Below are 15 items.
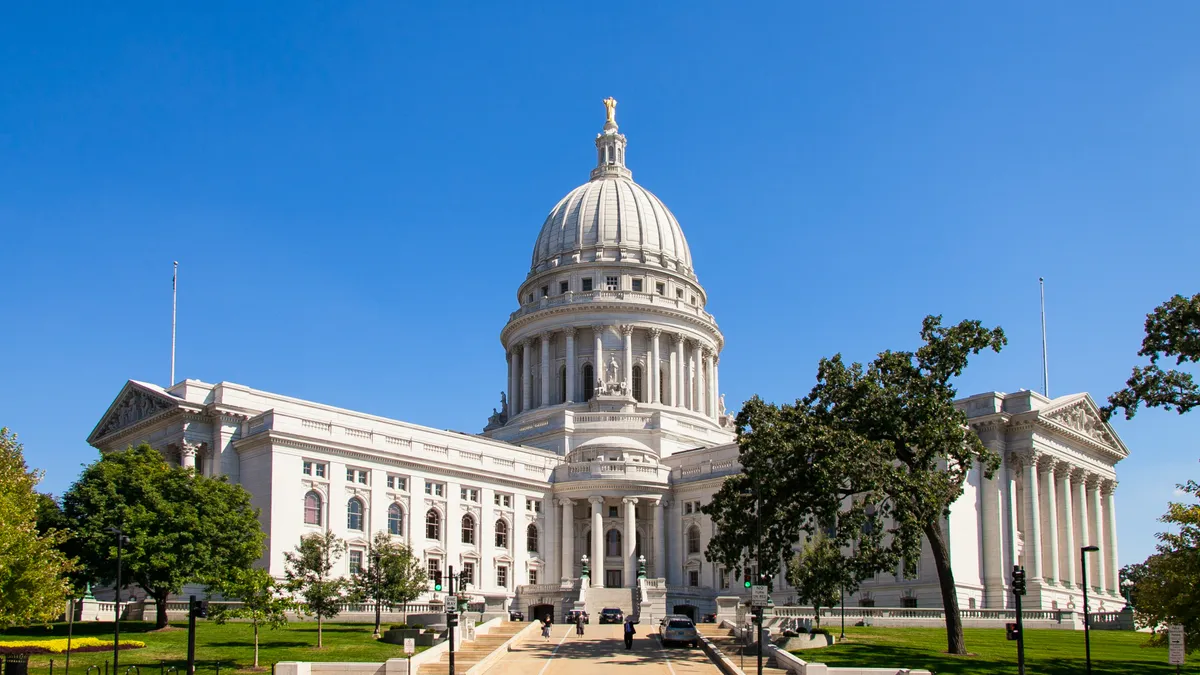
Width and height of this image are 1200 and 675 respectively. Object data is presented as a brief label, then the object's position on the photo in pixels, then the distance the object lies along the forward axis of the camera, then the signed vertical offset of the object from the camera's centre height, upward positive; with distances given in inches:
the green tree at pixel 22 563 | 1945.1 -62.0
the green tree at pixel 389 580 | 2684.5 -125.5
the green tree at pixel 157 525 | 2593.5 -4.7
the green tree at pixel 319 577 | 2331.4 -110.7
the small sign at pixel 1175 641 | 1609.3 -157.9
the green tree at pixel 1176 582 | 1718.8 -87.8
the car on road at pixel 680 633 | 2274.9 -201.5
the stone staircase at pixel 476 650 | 1827.0 -211.6
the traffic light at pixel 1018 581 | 1598.5 -79.5
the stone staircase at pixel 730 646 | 1905.8 -222.1
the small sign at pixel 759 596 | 1736.0 -104.5
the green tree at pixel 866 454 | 2110.0 +112.3
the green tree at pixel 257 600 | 2054.6 -127.3
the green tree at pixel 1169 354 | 1894.7 +246.8
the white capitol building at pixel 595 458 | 3393.2 +184.2
